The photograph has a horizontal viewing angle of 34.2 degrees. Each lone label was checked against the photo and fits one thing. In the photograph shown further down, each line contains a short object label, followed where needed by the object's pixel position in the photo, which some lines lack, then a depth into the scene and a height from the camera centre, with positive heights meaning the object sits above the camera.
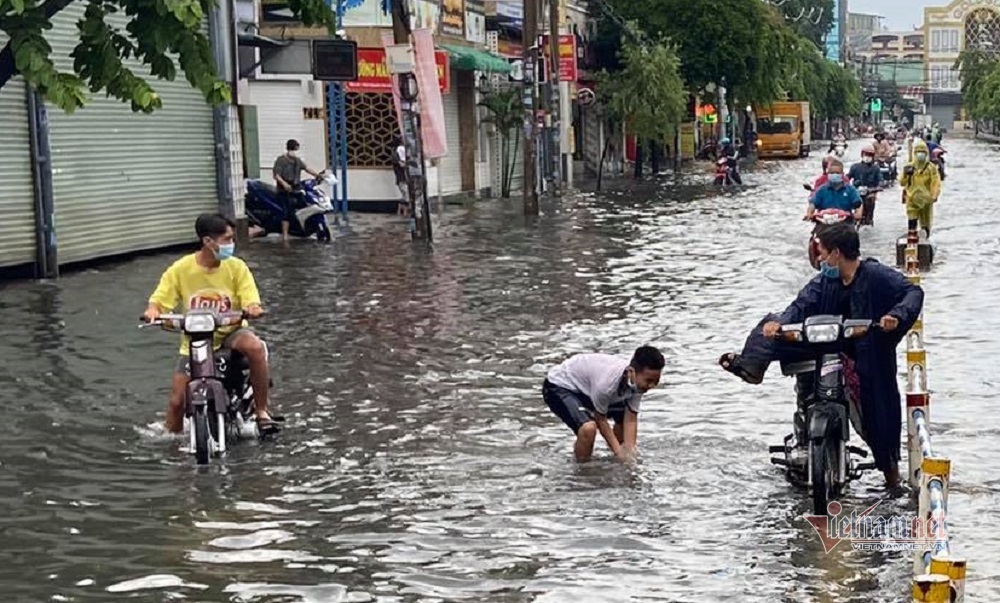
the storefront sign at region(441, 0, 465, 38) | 38.31 +2.47
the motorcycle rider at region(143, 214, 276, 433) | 9.80 -0.96
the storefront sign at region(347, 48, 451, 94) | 33.41 +1.07
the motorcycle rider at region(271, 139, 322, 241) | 25.75 -0.77
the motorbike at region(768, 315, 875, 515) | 8.07 -1.50
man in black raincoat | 8.30 -1.04
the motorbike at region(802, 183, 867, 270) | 19.27 -1.27
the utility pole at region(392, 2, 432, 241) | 24.86 -0.15
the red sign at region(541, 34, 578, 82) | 45.41 +1.72
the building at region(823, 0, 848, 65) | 182.10 +7.57
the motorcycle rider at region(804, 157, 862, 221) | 20.03 -1.05
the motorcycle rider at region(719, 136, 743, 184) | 47.97 -1.29
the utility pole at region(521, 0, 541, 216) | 32.38 +0.26
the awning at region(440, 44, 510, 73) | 37.66 +1.42
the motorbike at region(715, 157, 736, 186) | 48.22 -1.79
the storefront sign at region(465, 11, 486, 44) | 40.69 +2.37
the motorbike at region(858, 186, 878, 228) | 25.66 -1.59
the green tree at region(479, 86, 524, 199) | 41.06 +0.27
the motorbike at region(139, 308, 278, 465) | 9.35 -1.47
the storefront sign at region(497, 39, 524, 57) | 46.20 +2.05
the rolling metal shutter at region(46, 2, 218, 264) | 20.14 -0.51
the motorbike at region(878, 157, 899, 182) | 38.99 -1.59
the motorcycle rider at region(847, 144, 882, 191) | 26.12 -1.05
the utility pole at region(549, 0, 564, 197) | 41.72 +0.44
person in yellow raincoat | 22.86 -1.09
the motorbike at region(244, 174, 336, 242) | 26.02 -1.32
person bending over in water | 9.26 -1.61
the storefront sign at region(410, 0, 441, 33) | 34.56 +2.37
